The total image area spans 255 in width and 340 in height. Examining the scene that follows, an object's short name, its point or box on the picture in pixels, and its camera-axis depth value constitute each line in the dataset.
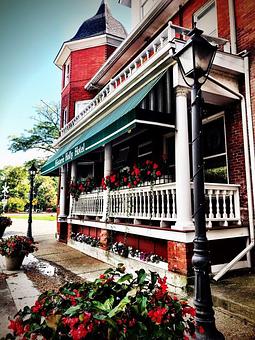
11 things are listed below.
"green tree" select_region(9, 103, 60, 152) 24.50
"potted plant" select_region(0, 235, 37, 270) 6.52
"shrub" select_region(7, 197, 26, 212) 47.07
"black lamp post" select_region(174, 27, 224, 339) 2.48
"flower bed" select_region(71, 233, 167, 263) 5.65
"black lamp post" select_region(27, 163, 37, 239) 12.32
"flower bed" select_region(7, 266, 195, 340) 1.59
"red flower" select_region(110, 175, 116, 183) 7.39
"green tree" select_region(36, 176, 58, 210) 58.59
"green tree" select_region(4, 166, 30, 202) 52.69
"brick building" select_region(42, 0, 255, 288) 5.21
